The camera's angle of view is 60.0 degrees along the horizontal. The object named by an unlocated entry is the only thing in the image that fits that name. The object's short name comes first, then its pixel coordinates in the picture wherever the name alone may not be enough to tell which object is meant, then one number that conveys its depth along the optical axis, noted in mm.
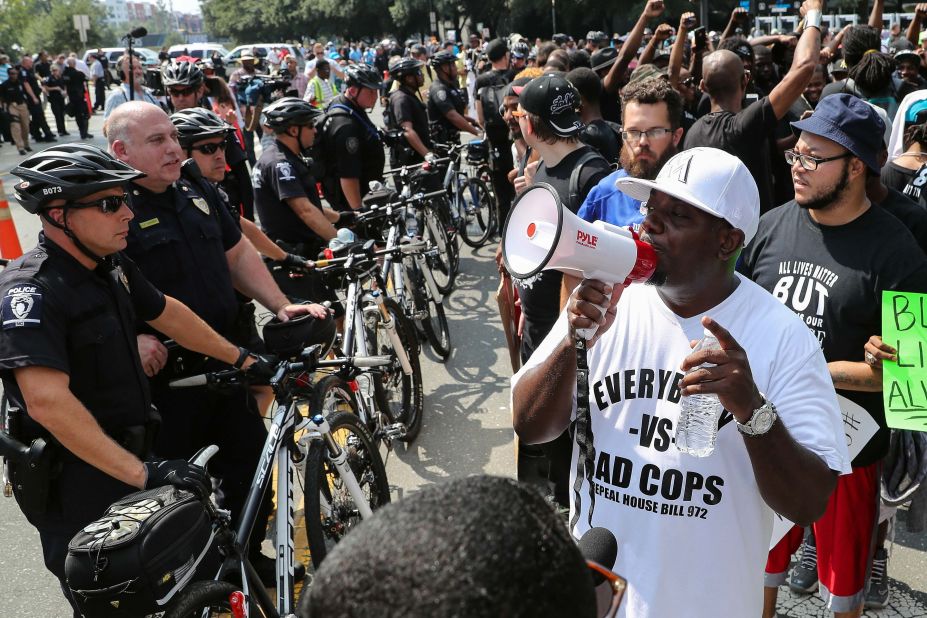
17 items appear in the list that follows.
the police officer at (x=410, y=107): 8445
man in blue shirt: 3707
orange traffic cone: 8352
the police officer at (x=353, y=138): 6469
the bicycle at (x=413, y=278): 5848
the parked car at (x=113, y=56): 30672
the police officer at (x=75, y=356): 2514
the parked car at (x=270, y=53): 29316
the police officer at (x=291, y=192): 5238
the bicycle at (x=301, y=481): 2764
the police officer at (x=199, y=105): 6137
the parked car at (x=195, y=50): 40425
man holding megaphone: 1786
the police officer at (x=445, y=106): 9586
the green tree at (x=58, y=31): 62125
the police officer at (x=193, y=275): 3514
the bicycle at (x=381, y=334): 4855
